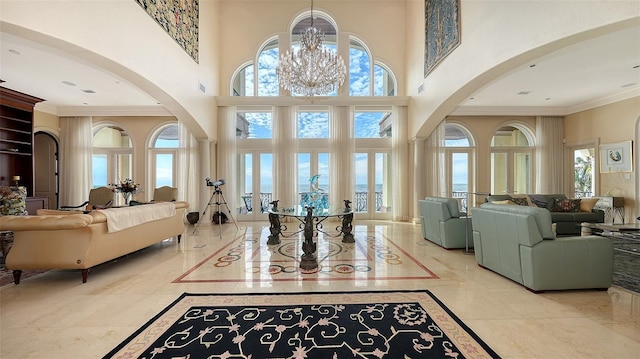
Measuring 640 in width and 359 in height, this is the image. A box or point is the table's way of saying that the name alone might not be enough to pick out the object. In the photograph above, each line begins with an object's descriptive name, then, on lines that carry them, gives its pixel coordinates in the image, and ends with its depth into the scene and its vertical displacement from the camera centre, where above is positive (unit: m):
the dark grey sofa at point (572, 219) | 5.48 -0.88
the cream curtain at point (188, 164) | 7.28 +0.45
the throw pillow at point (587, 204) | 5.73 -0.59
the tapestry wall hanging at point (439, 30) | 5.10 +3.24
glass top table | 3.57 -0.83
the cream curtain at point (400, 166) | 7.55 +0.38
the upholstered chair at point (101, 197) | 6.15 -0.40
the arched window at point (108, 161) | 8.12 +0.62
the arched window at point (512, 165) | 8.18 +0.42
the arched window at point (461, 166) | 8.13 +0.40
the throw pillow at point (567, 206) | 5.76 -0.63
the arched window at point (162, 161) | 8.04 +0.60
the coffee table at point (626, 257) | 3.01 -1.21
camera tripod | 7.14 -0.59
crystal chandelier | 5.01 +2.21
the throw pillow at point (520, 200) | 5.73 -0.50
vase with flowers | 5.44 -0.16
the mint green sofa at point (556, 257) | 2.64 -0.82
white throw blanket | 3.21 -0.49
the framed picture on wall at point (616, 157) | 6.32 +0.53
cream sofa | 2.83 -0.69
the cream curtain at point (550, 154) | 7.85 +0.73
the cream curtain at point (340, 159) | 7.52 +0.59
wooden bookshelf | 5.74 +1.02
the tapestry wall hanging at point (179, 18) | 4.73 +3.31
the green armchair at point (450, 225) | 4.33 -0.79
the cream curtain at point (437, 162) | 7.25 +0.47
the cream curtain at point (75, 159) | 7.57 +0.64
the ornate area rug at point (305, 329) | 1.75 -1.18
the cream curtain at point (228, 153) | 7.48 +0.78
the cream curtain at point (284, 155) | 7.53 +0.72
